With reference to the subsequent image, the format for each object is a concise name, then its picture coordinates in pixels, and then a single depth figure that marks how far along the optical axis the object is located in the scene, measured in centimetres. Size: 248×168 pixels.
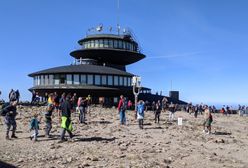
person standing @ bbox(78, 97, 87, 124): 1915
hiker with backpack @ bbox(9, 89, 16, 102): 2279
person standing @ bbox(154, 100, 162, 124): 2174
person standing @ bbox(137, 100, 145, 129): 1915
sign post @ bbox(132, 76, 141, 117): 2595
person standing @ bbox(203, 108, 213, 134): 2003
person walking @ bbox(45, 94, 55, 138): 1451
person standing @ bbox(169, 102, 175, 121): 2423
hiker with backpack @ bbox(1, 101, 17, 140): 1412
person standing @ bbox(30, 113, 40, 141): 1410
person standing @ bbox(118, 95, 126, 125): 1981
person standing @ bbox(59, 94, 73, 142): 1396
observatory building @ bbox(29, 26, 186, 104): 3759
